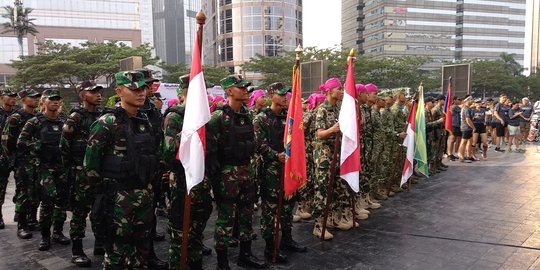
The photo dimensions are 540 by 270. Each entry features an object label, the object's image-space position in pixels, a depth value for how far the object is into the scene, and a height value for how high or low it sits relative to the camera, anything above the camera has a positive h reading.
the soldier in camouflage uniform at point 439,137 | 10.61 -0.88
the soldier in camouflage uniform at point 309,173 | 6.48 -1.09
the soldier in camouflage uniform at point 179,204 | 4.16 -1.01
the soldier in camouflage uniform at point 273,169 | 4.86 -0.77
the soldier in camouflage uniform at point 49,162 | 5.25 -0.68
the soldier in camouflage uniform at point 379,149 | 7.53 -0.85
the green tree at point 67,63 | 31.48 +3.64
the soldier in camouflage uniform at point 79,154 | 4.84 -0.54
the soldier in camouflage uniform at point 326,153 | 5.53 -0.66
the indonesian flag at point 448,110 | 10.73 -0.18
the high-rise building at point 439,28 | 97.19 +19.10
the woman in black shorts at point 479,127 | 12.79 -0.77
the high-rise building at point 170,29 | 153.21 +30.04
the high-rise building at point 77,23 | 63.62 +14.11
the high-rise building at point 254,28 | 64.31 +12.47
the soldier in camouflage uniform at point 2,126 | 6.41 -0.29
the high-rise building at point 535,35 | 123.56 +20.51
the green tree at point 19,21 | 48.19 +10.73
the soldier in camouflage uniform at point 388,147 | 7.87 -0.85
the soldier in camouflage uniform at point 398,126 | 8.46 -0.47
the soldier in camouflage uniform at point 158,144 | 4.81 -0.44
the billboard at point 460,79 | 14.87 +0.89
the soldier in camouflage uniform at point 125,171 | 3.50 -0.54
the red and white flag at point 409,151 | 7.45 -0.86
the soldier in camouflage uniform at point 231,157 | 4.22 -0.53
